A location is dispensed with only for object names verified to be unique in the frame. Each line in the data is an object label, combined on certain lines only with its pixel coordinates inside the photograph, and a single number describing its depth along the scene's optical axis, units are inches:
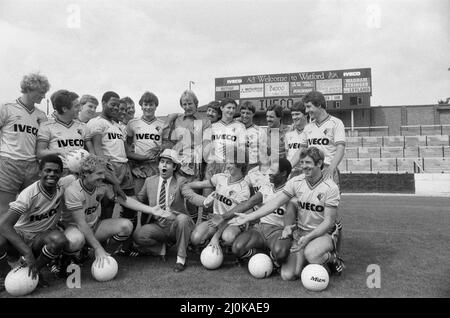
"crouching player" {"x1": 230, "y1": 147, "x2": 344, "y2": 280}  164.2
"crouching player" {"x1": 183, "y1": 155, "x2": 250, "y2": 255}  188.7
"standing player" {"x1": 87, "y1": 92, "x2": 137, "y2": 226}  206.2
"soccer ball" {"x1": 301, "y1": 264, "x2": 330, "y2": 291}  149.8
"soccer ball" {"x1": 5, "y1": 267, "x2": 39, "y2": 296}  142.2
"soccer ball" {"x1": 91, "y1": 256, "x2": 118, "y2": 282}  158.9
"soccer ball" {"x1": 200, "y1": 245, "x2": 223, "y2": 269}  177.0
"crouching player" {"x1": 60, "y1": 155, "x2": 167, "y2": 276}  165.0
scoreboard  1499.8
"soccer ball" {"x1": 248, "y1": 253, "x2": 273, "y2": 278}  167.0
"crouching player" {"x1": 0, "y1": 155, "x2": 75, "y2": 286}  146.0
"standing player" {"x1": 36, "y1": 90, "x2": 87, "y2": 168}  184.2
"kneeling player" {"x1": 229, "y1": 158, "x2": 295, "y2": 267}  180.5
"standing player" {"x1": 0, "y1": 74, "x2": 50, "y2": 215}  184.4
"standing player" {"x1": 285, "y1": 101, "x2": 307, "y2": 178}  225.5
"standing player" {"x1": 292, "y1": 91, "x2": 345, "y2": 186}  200.1
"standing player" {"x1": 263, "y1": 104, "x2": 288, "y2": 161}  247.9
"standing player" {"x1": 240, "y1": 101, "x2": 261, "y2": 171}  233.0
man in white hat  188.2
